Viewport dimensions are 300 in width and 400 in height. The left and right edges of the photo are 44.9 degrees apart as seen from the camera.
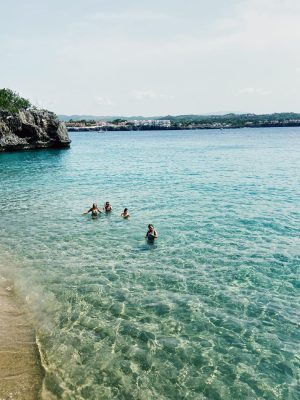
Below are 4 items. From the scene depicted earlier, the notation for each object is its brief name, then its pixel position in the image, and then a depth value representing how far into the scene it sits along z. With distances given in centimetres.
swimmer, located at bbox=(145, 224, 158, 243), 2478
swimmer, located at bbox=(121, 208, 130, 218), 3101
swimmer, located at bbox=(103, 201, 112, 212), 3303
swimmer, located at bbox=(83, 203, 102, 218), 3175
